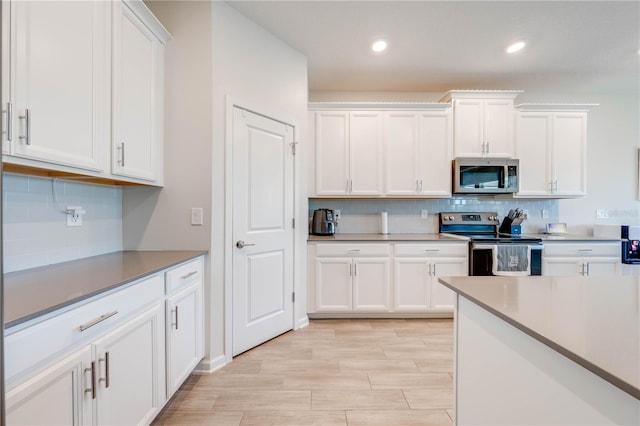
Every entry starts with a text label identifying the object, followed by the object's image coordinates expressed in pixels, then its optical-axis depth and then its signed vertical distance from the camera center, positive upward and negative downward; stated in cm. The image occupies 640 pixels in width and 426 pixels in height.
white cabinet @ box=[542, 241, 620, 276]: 339 -45
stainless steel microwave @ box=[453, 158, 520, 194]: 362 +46
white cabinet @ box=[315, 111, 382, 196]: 366 +70
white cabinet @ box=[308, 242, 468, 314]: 339 -65
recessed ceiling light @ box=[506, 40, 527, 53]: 299 +163
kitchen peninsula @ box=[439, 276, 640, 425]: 68 -36
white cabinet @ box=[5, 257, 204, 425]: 95 -56
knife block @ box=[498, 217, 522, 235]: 367 -14
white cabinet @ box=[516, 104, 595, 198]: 370 +77
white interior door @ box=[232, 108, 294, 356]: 257 -12
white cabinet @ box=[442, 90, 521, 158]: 365 +109
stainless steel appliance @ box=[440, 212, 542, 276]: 331 -36
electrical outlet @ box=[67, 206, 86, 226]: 182 +0
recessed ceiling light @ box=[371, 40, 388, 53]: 299 +163
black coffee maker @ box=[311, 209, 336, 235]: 368 -8
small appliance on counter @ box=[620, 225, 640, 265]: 338 -32
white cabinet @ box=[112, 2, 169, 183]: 178 +76
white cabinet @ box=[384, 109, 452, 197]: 367 +73
